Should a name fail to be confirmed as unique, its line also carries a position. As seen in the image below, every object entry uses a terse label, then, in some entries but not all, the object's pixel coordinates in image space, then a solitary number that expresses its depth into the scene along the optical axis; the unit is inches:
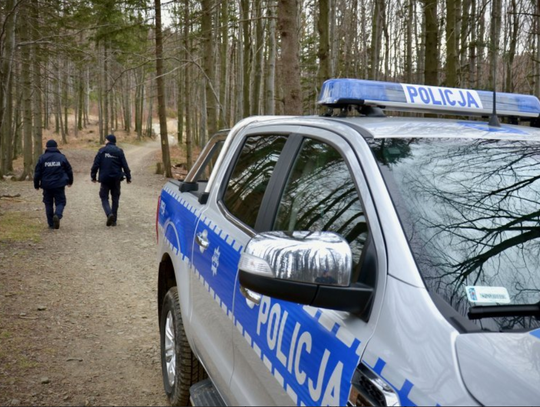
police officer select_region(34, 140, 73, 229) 439.2
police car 56.2
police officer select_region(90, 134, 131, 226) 458.0
